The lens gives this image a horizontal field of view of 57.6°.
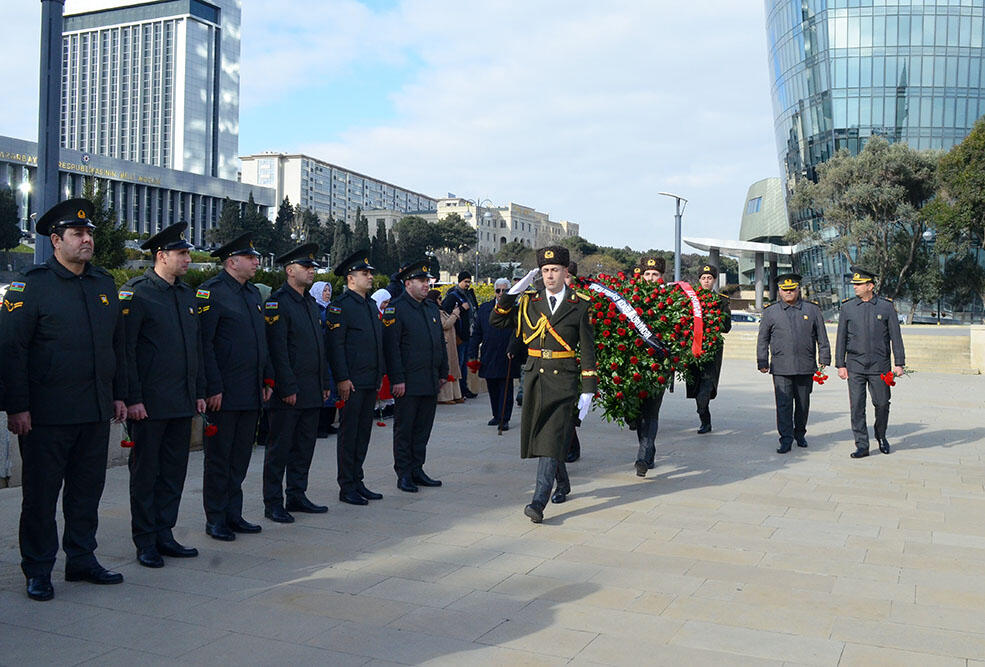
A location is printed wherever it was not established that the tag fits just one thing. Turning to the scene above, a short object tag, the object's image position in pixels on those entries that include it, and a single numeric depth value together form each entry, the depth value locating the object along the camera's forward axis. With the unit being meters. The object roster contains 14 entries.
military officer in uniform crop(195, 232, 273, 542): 6.05
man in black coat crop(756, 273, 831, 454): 10.27
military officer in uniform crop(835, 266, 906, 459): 10.02
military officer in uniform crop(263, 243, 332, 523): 6.48
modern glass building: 67.75
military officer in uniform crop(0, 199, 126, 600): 4.71
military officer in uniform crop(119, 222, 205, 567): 5.41
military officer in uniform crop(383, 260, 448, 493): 7.61
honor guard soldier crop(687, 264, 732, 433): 10.78
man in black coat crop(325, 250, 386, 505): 7.20
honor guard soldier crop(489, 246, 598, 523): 6.81
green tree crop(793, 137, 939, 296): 51.94
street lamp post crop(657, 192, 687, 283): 37.22
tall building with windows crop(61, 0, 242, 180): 150.38
